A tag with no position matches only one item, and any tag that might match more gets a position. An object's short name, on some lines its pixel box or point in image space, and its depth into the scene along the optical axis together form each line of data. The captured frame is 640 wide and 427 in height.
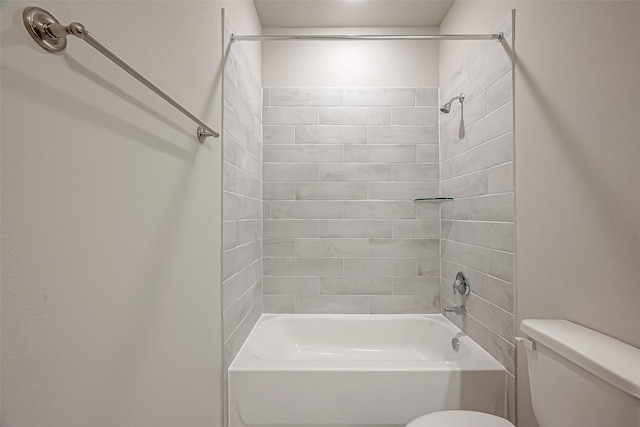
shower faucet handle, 1.82
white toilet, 0.75
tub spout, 1.86
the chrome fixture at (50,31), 0.50
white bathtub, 1.42
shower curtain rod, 1.55
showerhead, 1.90
